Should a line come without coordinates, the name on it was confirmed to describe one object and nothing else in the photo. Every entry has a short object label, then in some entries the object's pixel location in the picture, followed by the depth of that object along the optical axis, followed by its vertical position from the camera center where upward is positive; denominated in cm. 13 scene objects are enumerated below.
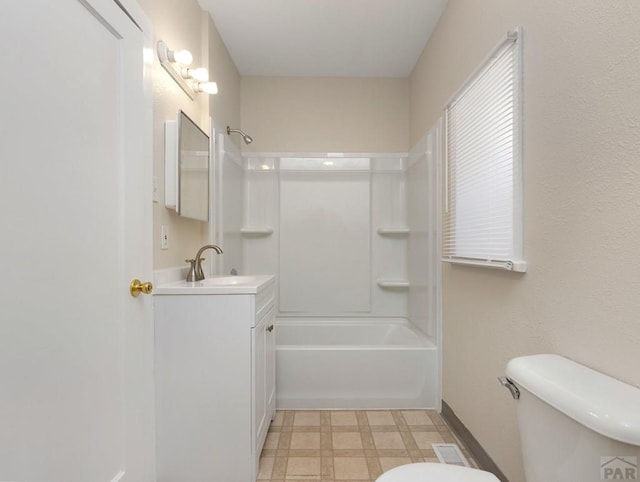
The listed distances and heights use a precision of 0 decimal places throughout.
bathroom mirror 173 +41
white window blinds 140 +38
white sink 200 -23
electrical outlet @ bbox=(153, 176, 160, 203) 161 +24
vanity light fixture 169 +93
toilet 71 -43
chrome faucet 190 -16
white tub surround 322 +3
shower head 279 +88
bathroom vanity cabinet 159 -65
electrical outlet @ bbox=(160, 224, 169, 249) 171 +2
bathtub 241 -95
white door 85 +0
